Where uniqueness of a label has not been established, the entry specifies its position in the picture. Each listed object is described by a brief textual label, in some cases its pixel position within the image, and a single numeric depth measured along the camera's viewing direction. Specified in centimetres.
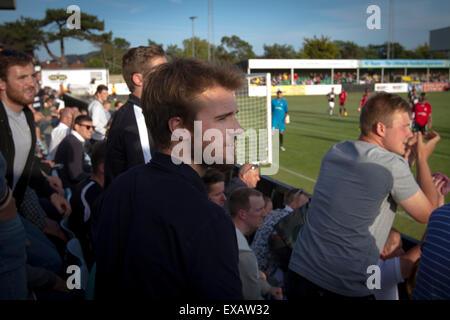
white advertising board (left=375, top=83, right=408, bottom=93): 4138
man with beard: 251
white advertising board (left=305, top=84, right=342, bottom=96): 4512
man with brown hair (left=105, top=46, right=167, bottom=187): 259
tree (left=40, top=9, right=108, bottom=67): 4336
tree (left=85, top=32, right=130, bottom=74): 5238
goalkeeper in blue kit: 1350
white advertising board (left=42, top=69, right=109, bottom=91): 3747
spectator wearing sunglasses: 563
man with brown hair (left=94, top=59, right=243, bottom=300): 98
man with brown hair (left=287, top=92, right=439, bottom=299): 194
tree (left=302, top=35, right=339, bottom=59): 6406
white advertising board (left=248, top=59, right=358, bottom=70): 4816
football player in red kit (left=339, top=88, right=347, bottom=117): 2215
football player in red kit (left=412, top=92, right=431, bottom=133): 1484
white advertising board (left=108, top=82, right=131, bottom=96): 3997
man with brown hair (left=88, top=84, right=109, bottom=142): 865
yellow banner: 4481
